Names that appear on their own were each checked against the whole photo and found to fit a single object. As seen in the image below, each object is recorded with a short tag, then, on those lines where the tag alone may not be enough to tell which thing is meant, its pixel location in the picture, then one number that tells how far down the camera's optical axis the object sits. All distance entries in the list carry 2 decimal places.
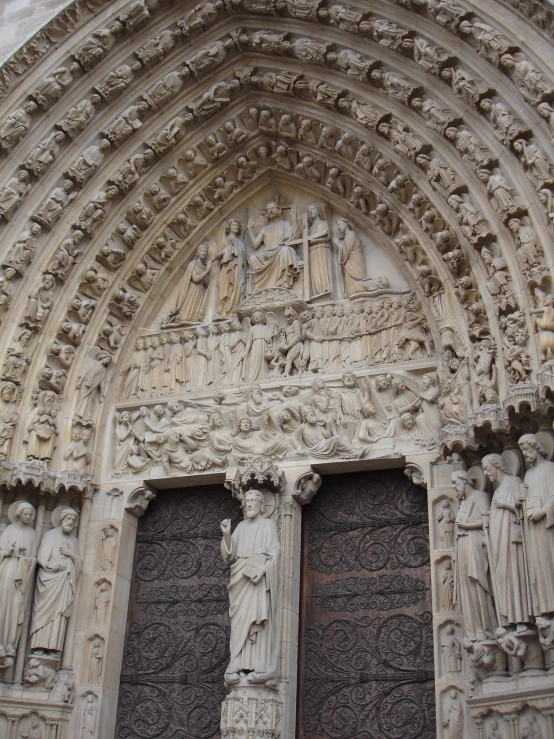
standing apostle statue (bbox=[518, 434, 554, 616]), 6.14
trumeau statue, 7.32
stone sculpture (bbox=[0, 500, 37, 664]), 7.70
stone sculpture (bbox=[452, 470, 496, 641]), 6.60
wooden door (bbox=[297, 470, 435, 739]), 7.45
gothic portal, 7.12
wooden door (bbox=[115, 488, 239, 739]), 7.97
